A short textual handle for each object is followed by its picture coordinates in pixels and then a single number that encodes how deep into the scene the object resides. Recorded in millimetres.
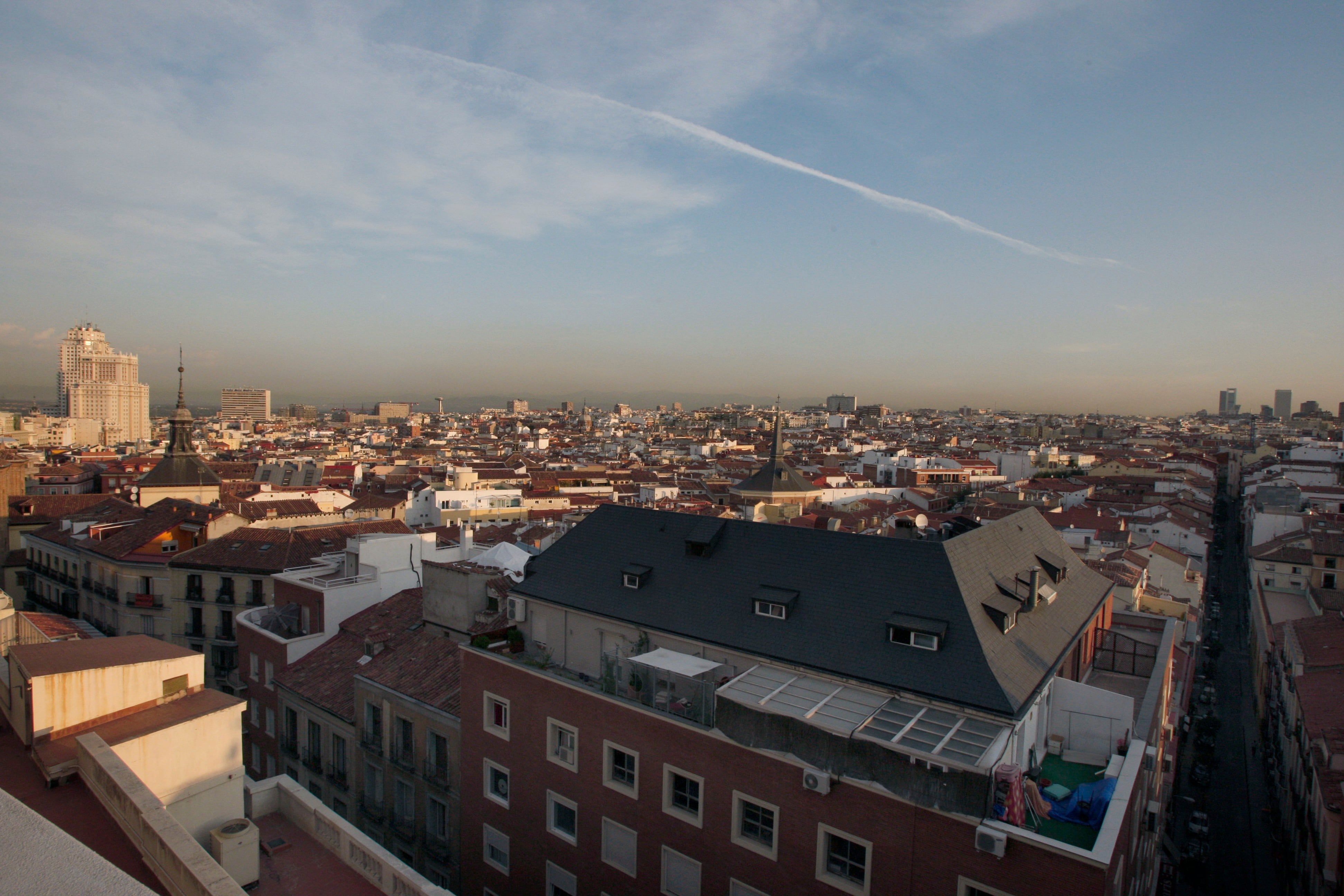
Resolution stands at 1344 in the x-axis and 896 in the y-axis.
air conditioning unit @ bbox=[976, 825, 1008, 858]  10461
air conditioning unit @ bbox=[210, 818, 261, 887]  11594
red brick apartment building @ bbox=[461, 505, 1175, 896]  11555
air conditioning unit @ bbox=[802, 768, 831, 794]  12047
